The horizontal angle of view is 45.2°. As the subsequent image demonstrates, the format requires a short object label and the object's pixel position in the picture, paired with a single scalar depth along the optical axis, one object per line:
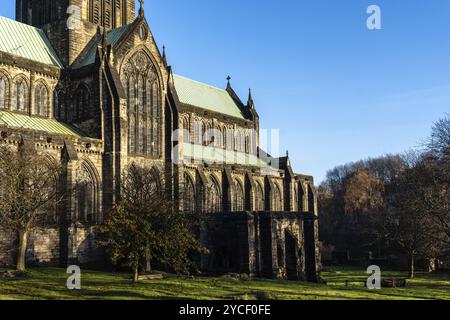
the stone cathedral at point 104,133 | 39.25
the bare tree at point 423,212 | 40.51
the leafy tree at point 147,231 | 28.91
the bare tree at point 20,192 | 31.00
